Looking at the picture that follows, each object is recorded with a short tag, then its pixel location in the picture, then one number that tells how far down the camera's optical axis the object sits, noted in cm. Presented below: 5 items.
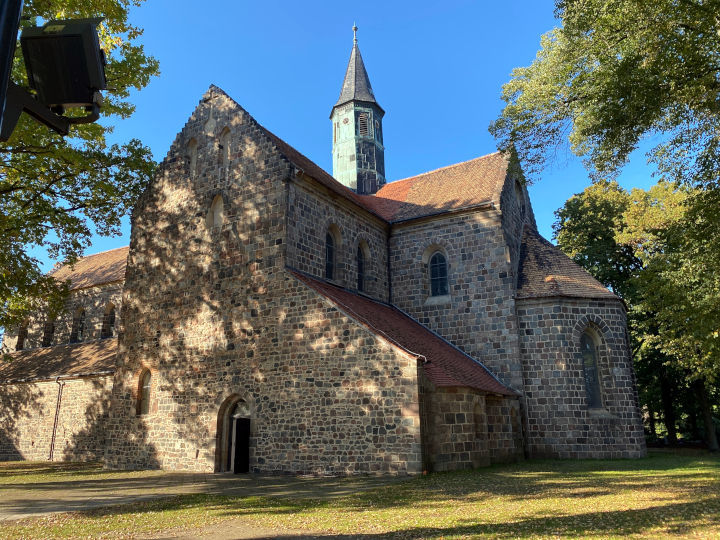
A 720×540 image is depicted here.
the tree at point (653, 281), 1867
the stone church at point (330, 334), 1534
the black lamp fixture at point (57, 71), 295
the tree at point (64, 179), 1619
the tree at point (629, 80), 1070
